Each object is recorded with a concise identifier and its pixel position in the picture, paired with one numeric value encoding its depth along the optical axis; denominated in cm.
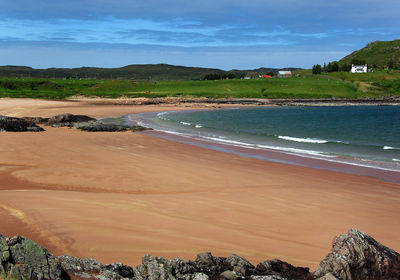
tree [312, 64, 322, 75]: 17261
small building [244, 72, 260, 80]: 18788
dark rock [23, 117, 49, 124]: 3737
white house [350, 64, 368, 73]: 18562
